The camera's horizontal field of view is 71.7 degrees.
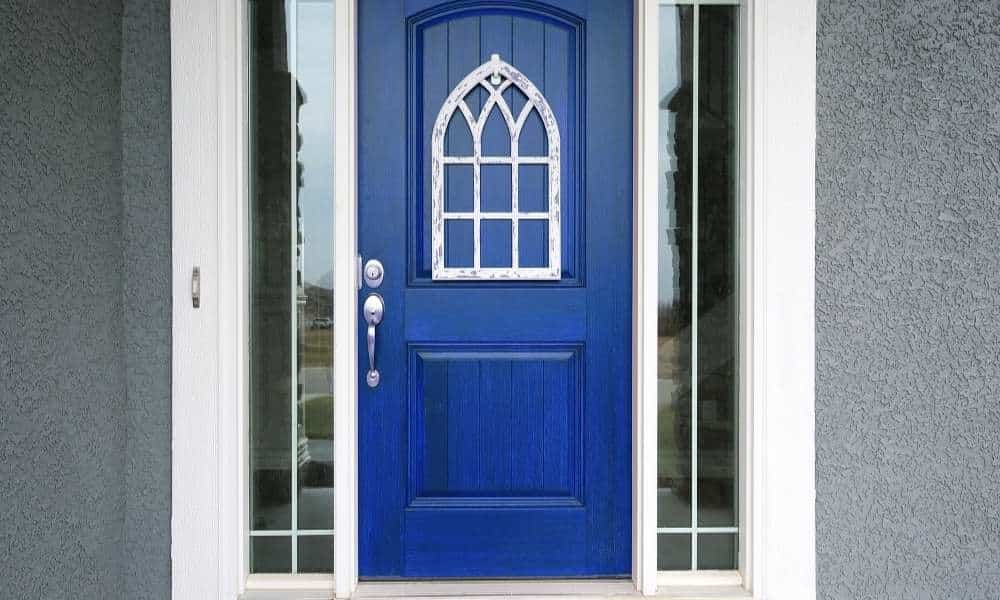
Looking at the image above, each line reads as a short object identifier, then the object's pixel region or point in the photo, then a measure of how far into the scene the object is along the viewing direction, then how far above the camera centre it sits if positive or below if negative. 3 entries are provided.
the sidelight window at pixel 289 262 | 2.16 +0.09
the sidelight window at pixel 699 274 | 2.19 +0.05
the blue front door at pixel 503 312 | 2.22 -0.07
